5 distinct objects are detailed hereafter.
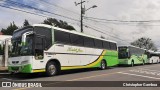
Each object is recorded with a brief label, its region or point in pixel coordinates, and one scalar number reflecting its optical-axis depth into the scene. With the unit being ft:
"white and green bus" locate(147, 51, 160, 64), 167.12
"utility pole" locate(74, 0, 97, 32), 113.60
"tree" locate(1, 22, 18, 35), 259.72
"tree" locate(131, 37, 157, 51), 381.60
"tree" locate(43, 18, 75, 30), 220.64
